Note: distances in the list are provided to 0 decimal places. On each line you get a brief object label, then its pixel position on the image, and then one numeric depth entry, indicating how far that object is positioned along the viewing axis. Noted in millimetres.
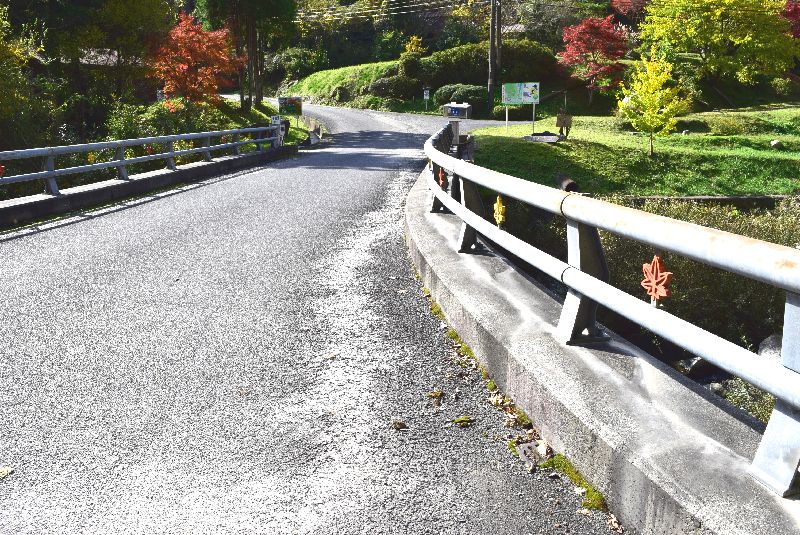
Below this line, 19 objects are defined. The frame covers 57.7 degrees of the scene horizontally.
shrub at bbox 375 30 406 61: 62688
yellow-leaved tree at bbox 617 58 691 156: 28062
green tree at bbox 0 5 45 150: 18953
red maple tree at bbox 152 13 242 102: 28391
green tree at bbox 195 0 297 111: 36875
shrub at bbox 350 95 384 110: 53000
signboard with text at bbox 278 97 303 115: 31573
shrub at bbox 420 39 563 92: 51531
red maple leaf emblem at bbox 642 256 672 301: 3026
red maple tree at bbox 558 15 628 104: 43062
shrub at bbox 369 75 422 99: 53075
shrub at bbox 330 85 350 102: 56906
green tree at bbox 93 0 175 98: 25859
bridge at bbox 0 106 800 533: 2895
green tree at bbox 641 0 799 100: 41219
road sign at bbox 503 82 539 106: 31922
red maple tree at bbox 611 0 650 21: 57281
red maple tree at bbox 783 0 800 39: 44219
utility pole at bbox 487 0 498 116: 43000
